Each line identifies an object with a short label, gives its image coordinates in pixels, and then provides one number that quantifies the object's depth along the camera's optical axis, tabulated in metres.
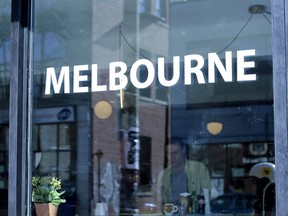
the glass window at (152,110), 3.06
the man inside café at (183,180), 5.83
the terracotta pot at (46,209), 2.57
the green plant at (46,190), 2.55
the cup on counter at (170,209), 5.19
